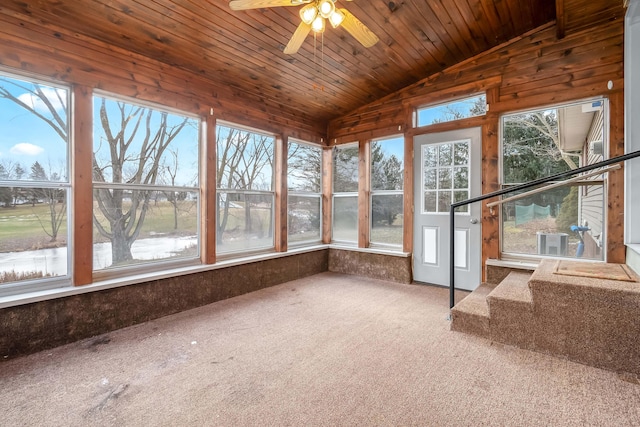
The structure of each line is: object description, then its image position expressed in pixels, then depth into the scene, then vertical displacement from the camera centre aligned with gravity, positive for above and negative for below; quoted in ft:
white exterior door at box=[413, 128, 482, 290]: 12.45 +0.34
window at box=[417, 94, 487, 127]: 12.42 +4.52
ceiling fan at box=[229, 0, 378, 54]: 6.48 +4.56
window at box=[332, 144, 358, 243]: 16.43 +1.05
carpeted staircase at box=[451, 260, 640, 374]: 6.61 -2.56
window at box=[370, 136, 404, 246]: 14.88 +1.11
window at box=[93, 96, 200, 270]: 9.28 +0.90
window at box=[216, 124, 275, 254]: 12.47 +0.96
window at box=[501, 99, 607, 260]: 10.27 +1.21
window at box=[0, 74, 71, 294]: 7.72 +0.74
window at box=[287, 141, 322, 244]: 15.62 +1.05
